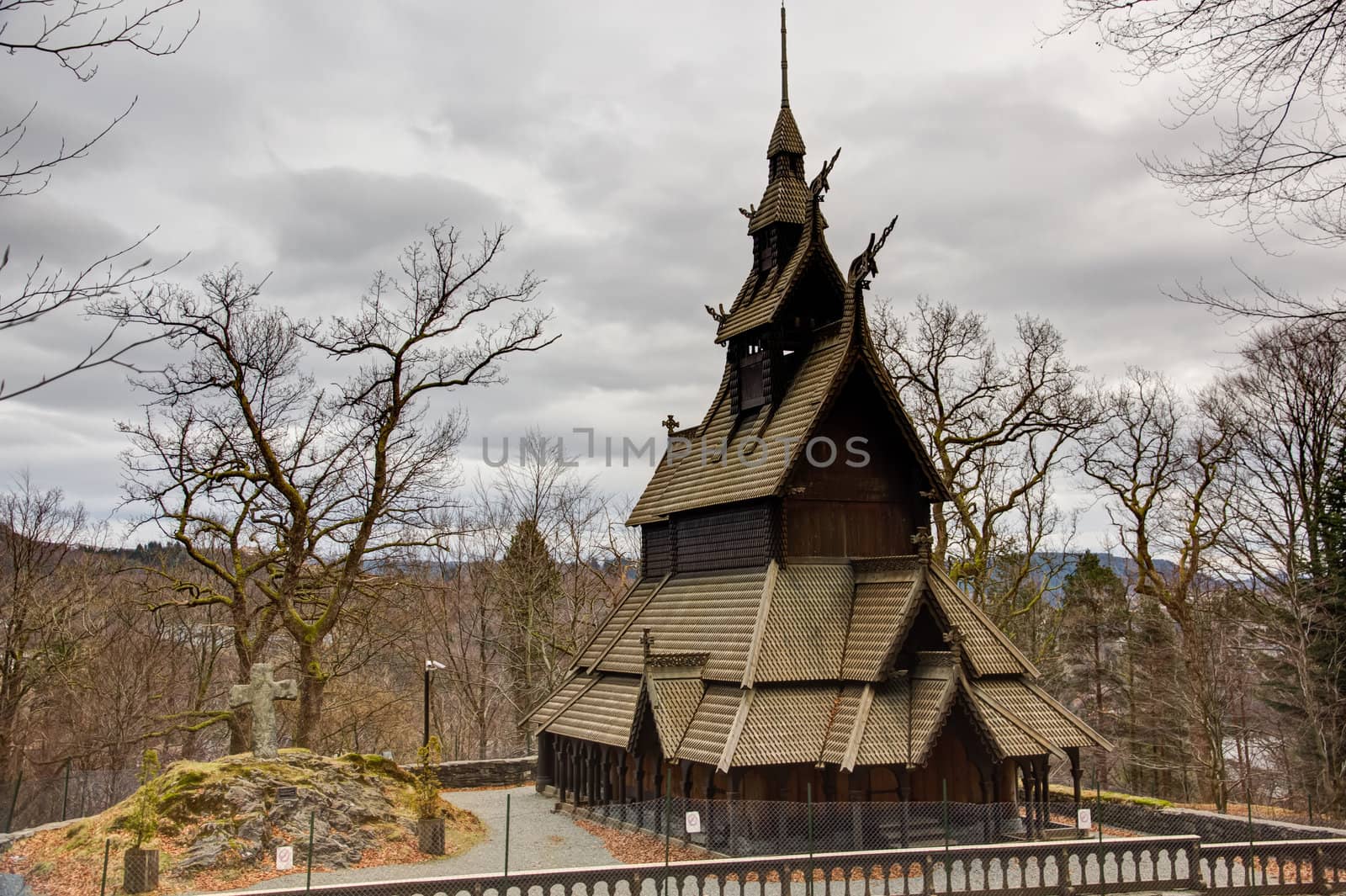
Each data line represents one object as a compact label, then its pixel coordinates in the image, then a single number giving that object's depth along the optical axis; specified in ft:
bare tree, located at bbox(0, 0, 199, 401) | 16.01
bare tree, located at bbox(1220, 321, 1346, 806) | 92.02
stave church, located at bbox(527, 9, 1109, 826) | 61.82
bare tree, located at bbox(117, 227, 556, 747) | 77.05
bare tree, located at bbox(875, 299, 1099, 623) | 110.63
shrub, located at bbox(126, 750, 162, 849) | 53.42
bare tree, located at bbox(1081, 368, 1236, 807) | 102.68
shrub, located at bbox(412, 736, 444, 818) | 65.67
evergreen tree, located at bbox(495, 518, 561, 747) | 142.72
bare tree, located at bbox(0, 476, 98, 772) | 105.60
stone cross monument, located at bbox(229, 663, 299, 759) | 65.36
